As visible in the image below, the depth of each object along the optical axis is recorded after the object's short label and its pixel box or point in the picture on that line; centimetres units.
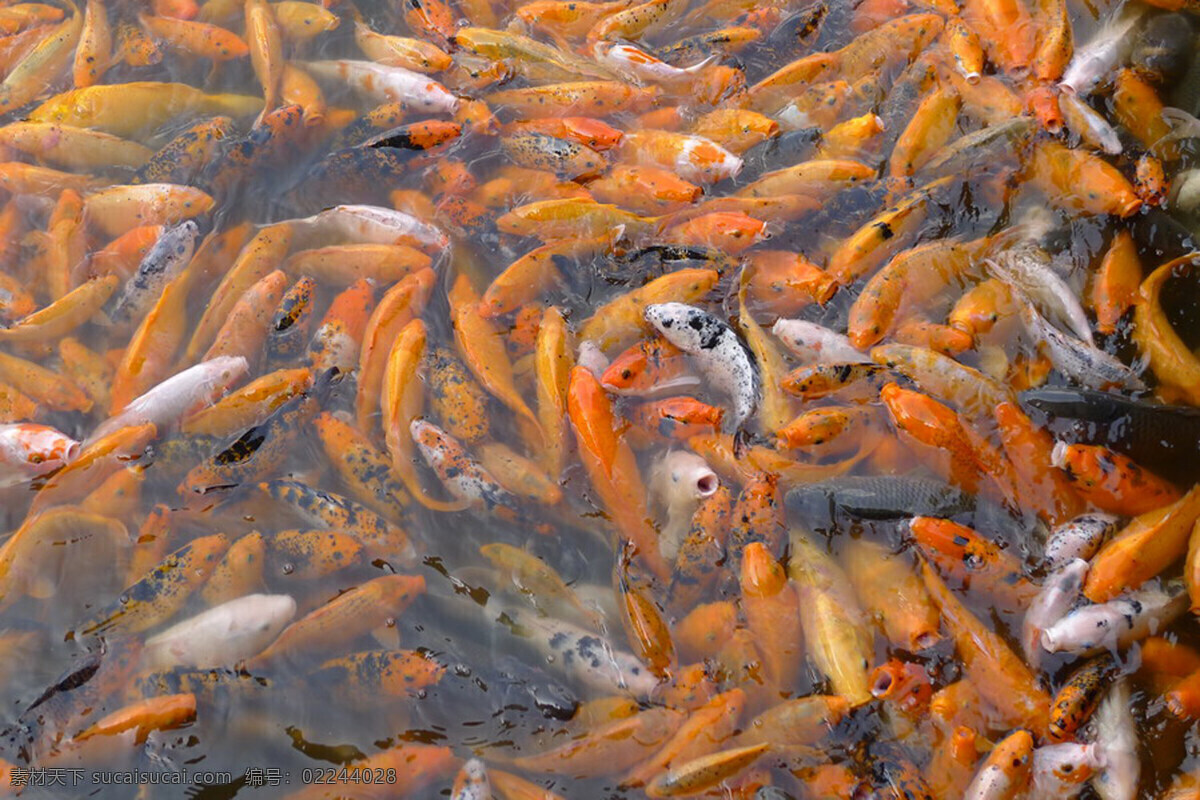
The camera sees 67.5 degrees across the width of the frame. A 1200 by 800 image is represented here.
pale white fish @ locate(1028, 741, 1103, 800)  255
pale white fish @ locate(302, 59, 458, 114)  426
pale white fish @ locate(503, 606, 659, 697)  282
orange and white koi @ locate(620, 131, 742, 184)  394
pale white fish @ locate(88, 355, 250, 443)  333
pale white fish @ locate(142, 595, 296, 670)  290
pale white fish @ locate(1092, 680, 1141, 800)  256
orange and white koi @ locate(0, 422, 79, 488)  328
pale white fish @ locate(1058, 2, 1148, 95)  406
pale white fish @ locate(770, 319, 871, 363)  339
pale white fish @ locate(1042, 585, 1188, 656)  274
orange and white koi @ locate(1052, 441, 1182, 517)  298
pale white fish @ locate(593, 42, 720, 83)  434
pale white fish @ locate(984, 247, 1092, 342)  339
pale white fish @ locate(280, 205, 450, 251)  381
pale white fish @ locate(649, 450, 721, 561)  310
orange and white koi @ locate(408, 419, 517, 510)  322
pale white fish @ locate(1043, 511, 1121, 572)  291
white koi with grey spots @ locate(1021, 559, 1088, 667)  280
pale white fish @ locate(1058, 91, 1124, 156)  383
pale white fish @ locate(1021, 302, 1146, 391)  324
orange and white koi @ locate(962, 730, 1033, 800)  254
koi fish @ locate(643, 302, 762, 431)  332
